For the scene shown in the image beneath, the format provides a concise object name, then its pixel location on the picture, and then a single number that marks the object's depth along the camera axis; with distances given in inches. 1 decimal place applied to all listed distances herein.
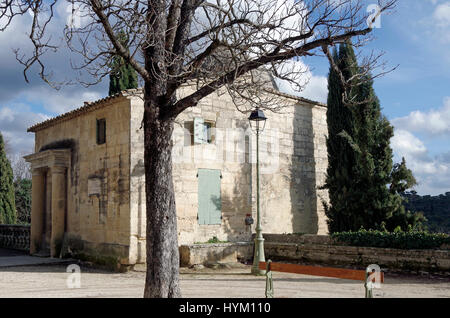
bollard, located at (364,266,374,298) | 244.1
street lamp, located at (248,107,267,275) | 454.3
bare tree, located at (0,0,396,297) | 266.1
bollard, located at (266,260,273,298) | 287.7
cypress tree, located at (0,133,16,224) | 924.6
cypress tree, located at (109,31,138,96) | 762.1
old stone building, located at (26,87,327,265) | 502.0
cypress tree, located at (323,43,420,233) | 563.5
